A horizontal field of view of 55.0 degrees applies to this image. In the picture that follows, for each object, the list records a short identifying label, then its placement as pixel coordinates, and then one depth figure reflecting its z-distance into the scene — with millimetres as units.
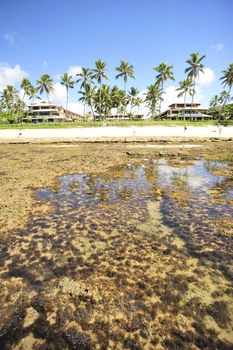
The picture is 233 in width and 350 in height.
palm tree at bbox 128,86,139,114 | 75600
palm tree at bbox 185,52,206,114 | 56344
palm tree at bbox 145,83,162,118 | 68750
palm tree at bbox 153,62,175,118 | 57438
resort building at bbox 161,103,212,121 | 70412
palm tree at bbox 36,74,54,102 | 66850
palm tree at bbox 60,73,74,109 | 67500
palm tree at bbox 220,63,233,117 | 55156
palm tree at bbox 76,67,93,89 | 61503
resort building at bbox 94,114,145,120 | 88512
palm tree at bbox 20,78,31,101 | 67250
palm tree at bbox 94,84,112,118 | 64625
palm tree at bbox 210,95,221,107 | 97875
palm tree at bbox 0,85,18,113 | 71938
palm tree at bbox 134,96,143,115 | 79475
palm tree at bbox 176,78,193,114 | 64162
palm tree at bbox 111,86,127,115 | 72062
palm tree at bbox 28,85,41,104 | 69312
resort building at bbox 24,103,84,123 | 73812
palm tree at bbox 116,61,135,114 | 61647
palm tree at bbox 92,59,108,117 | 58862
